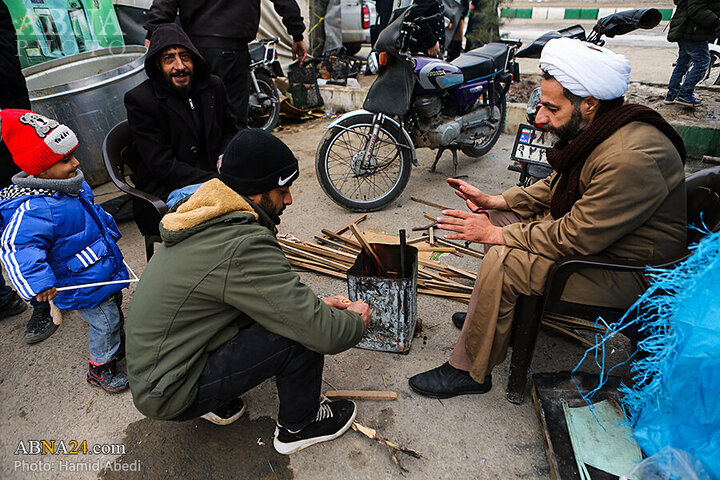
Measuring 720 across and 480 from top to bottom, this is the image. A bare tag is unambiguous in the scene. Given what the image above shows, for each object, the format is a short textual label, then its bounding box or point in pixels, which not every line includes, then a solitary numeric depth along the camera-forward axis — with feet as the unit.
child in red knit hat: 6.84
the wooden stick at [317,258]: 11.10
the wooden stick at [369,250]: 8.38
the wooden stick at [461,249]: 11.30
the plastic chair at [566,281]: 6.15
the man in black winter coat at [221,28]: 12.75
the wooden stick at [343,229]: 12.32
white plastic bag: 4.62
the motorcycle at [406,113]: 13.55
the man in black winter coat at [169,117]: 9.77
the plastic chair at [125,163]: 9.14
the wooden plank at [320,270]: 10.98
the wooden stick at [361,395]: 7.64
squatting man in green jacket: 5.33
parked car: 32.71
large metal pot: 14.51
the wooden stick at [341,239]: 11.95
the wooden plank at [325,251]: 11.34
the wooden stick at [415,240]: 12.10
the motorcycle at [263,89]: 21.31
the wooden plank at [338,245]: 11.72
